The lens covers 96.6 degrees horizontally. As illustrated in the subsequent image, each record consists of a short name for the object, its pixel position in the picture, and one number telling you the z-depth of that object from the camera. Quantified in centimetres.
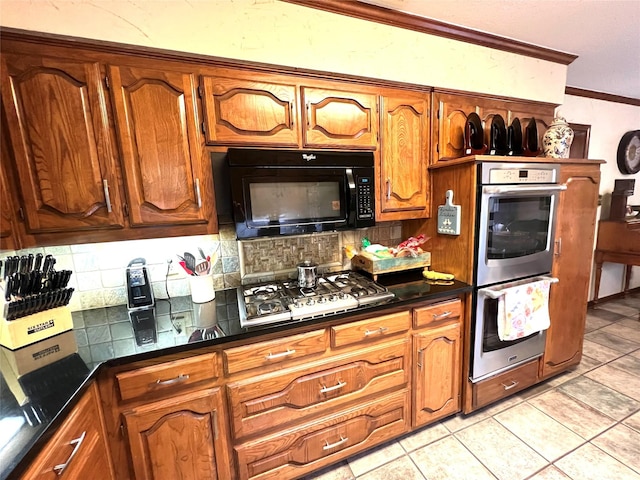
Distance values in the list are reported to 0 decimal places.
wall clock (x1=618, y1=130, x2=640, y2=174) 329
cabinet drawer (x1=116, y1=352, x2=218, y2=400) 107
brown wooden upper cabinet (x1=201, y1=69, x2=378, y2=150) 136
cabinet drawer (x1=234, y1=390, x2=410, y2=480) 133
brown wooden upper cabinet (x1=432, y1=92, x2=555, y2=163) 181
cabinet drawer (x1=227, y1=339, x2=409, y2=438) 126
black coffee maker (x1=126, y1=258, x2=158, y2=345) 144
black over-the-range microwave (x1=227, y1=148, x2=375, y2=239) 136
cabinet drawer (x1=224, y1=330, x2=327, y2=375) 121
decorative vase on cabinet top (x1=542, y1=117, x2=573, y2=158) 186
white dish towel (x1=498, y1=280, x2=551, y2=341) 170
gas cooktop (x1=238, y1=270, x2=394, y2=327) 130
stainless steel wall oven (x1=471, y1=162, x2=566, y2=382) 158
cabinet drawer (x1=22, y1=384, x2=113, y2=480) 72
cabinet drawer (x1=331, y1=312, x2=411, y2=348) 138
